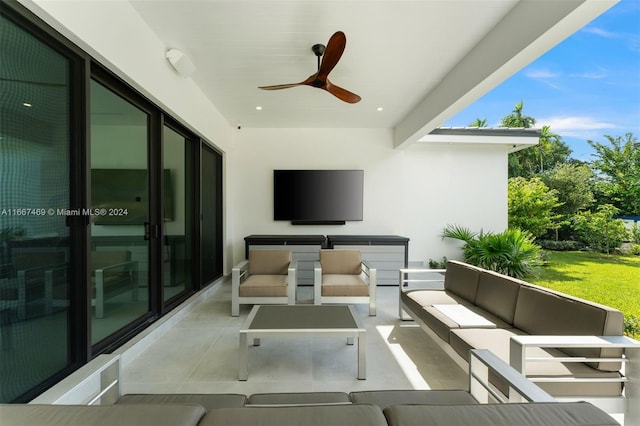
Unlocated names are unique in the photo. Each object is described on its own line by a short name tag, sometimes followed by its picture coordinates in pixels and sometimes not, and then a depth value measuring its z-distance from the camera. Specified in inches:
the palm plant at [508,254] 193.5
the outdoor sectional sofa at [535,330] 64.1
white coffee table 88.4
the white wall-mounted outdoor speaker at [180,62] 117.7
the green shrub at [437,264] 245.8
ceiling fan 94.3
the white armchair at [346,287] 143.7
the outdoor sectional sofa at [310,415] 28.3
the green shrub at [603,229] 173.2
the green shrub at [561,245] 271.2
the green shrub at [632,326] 117.9
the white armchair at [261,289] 142.8
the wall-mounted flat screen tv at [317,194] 231.8
